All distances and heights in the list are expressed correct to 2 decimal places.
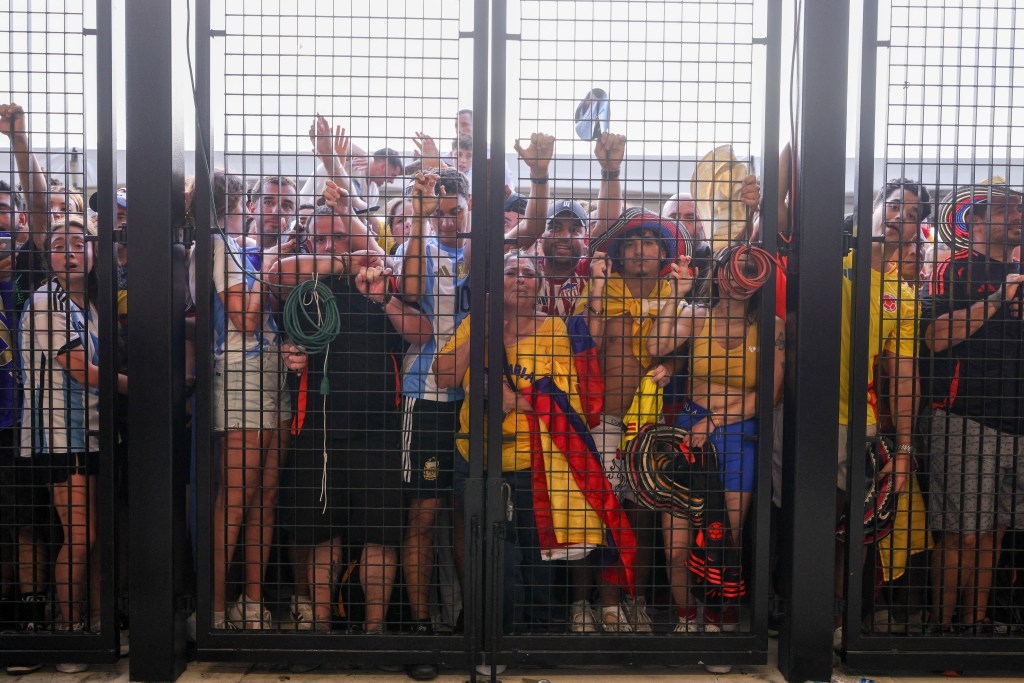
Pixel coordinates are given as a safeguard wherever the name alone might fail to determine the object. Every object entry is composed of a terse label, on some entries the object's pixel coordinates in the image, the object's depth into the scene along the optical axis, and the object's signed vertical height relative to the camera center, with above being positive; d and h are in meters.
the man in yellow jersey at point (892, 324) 2.91 -0.05
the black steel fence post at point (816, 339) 2.83 -0.11
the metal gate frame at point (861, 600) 2.85 -1.07
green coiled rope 2.88 -0.05
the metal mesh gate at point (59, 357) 2.85 -0.21
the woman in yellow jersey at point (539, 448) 2.94 -0.54
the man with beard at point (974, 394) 2.93 -0.32
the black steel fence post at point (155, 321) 2.78 -0.07
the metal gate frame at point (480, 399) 2.80 -0.34
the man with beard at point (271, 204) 2.86 +0.39
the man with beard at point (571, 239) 2.90 +0.26
